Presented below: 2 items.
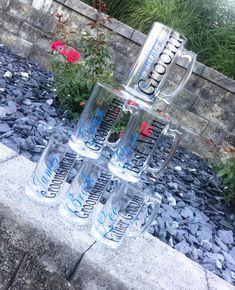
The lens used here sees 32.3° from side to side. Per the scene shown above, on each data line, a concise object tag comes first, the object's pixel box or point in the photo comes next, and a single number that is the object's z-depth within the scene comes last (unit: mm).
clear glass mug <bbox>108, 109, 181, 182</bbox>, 1147
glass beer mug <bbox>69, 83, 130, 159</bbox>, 1179
